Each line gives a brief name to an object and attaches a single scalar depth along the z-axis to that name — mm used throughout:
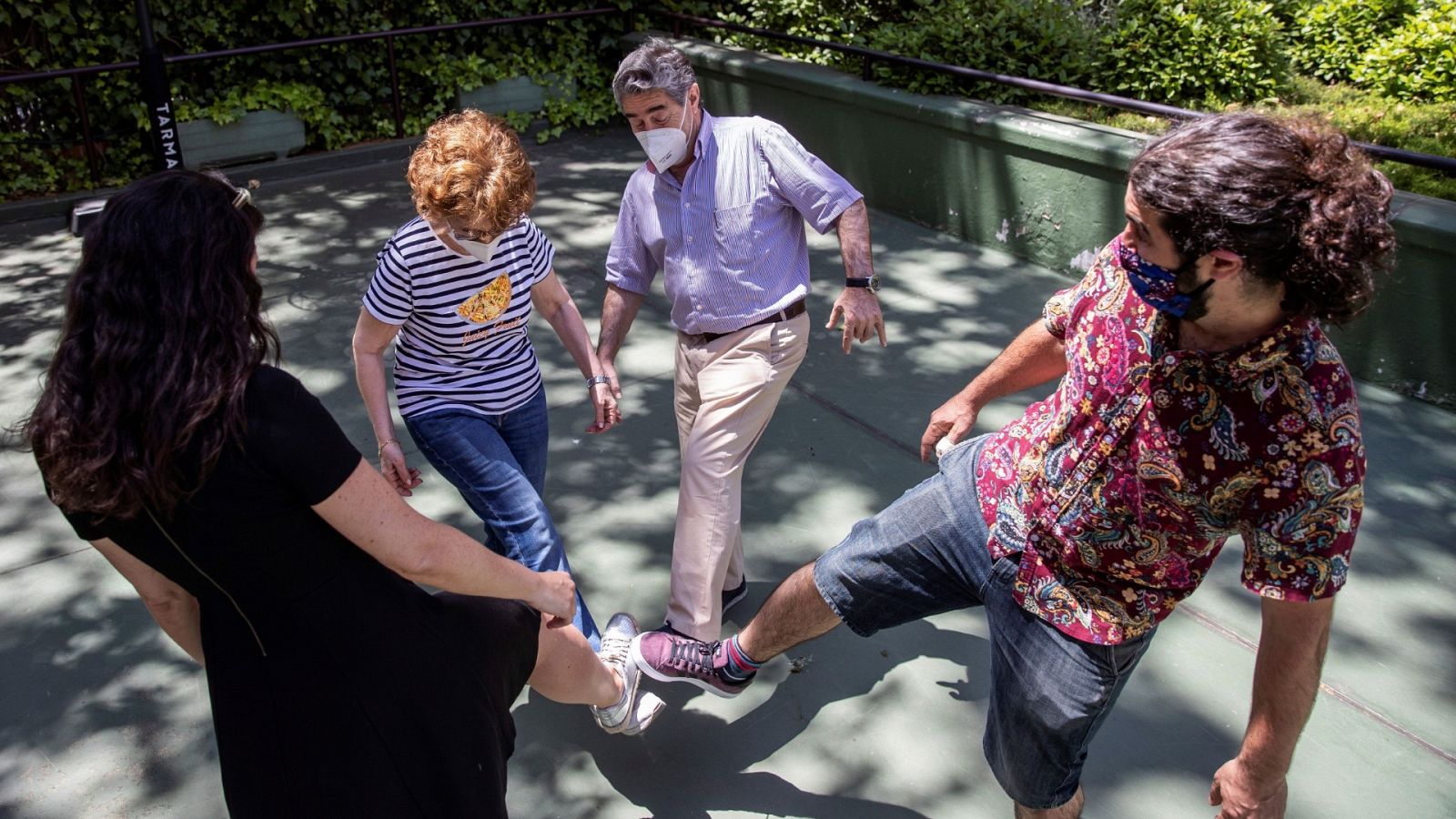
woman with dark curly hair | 1724
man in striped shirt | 3152
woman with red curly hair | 2738
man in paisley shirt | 1753
